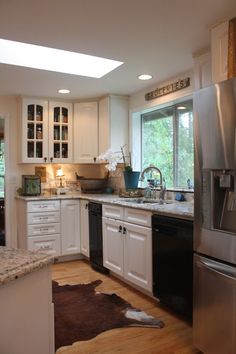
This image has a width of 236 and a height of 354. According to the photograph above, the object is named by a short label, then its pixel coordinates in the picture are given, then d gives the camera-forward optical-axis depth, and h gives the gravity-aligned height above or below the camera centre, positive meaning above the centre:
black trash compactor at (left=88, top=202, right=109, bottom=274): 3.77 -0.73
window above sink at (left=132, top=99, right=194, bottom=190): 3.60 +0.44
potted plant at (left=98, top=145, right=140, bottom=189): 4.02 +0.08
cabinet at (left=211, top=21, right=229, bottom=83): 2.19 +0.89
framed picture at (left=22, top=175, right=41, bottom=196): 4.36 -0.11
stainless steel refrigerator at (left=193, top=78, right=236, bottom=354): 1.78 -0.26
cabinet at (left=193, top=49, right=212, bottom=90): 2.62 +0.91
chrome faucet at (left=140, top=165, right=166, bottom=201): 3.66 -0.14
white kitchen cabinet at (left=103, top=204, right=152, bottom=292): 2.92 -0.68
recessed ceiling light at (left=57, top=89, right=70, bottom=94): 4.15 +1.13
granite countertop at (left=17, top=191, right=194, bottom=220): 2.54 -0.27
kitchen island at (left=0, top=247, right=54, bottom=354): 1.07 -0.46
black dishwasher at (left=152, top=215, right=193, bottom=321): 2.42 -0.70
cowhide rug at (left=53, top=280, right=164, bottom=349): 2.40 -1.16
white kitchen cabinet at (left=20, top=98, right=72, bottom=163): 4.39 +0.66
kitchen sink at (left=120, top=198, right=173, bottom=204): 3.44 -0.26
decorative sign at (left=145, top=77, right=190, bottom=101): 3.34 +1.00
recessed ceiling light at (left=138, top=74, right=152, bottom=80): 3.46 +1.12
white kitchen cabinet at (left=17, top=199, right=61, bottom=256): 4.06 -0.63
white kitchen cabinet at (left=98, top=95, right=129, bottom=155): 4.29 +0.76
